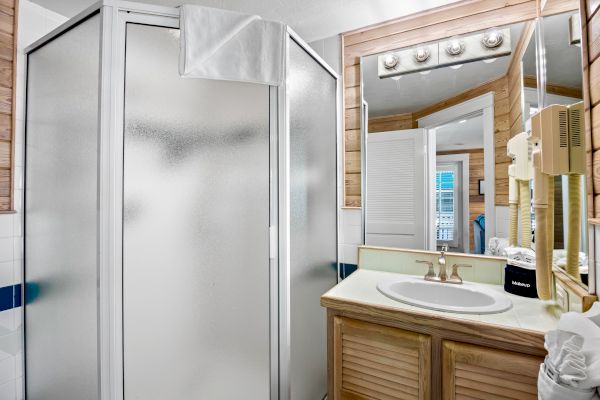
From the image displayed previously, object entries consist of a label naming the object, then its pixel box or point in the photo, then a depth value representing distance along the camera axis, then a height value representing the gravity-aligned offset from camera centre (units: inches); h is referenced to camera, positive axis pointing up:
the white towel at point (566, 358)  25.8 -14.1
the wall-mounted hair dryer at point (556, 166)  41.6 +5.1
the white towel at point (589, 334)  24.9 -12.2
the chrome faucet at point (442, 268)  60.5 -13.2
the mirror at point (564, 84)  41.2 +18.0
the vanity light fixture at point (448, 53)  62.9 +33.5
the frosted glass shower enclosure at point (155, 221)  44.2 -2.9
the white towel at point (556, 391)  25.3 -16.6
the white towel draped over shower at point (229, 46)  47.0 +26.1
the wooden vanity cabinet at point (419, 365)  40.5 -24.4
